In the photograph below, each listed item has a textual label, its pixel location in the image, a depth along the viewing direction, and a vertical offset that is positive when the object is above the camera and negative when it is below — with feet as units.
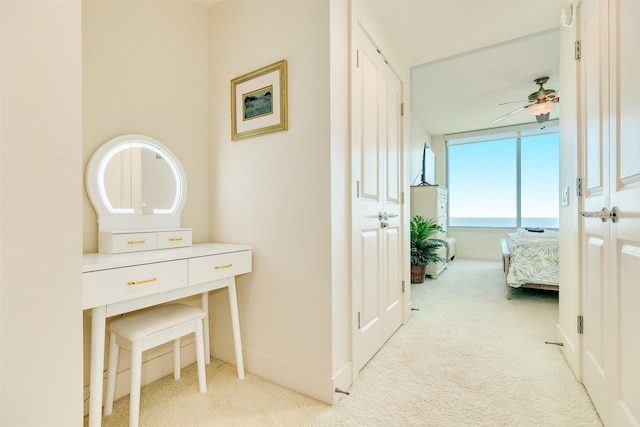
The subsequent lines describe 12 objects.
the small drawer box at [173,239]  5.34 -0.48
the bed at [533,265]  10.31 -1.92
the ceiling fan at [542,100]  11.93 +4.54
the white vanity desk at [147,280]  3.74 -0.99
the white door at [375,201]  5.82 +0.25
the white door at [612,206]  3.45 +0.06
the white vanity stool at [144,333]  4.19 -1.83
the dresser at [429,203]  15.46 +0.44
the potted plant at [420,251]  12.96 -1.75
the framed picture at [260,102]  5.51 +2.19
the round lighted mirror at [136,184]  5.02 +0.55
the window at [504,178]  18.20 +2.17
